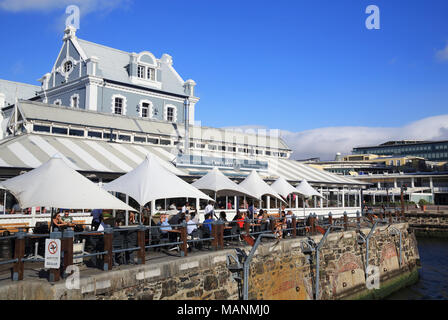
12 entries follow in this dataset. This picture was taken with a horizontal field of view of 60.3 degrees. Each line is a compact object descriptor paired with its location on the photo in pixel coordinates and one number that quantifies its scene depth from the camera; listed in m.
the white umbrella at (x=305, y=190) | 18.52
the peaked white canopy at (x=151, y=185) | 10.50
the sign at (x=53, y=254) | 6.87
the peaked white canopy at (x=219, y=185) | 14.62
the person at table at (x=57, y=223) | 10.37
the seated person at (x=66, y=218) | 12.59
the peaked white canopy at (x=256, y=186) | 15.55
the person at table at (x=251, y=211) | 15.84
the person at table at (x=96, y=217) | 11.41
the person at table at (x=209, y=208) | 13.87
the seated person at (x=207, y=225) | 11.36
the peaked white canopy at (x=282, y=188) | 17.64
